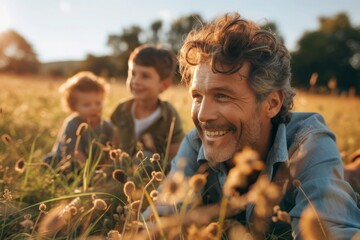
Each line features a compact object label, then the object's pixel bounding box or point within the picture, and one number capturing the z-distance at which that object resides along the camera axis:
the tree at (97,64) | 50.28
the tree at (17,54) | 53.59
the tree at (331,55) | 46.25
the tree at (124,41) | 61.38
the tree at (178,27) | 70.12
